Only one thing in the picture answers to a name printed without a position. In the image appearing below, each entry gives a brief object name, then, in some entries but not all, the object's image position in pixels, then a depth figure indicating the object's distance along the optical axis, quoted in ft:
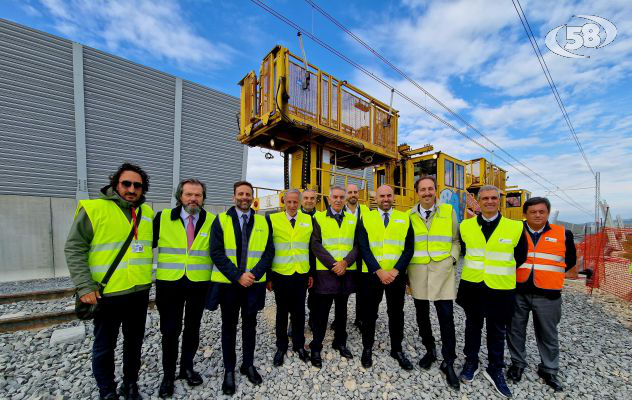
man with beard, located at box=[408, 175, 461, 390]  9.66
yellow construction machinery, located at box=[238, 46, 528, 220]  23.63
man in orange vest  9.46
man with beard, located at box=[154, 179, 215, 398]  8.60
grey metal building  26.35
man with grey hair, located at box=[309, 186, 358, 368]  10.54
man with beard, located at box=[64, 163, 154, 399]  7.20
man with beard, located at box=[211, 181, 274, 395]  8.90
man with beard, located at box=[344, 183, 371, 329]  12.39
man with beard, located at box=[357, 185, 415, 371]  10.19
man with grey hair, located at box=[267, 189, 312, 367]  10.33
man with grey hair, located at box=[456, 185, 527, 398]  9.05
